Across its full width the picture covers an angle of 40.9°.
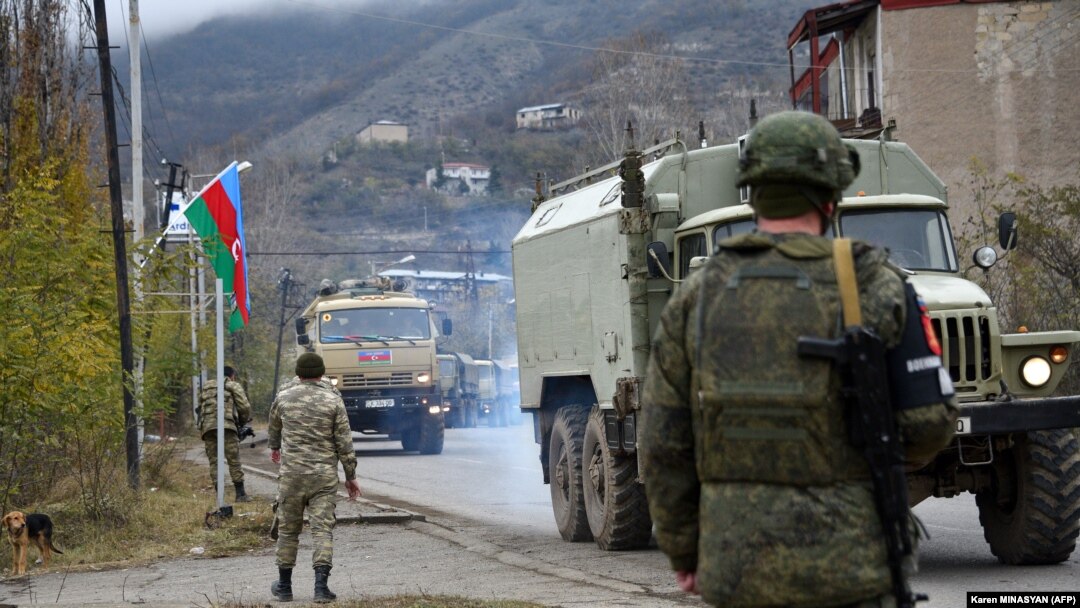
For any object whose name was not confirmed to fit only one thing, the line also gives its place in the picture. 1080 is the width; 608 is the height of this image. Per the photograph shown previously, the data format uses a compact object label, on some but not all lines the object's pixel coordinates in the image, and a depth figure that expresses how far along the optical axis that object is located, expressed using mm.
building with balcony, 36281
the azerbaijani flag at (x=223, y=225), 18500
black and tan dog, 12180
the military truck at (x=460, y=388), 53938
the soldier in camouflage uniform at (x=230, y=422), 18391
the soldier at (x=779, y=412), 3564
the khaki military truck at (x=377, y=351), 29016
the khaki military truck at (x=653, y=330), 9367
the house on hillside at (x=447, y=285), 105181
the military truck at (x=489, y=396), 66500
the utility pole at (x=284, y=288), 59719
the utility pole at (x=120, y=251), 17594
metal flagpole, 16005
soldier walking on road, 10117
